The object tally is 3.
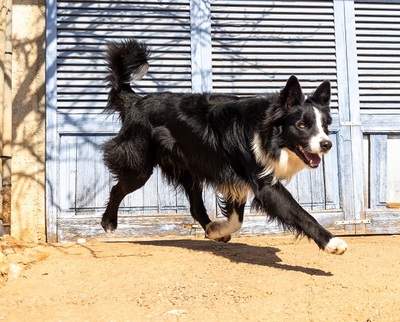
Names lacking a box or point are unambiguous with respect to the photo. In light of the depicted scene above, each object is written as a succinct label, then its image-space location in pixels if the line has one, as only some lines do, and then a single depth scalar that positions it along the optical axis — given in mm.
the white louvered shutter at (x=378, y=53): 5777
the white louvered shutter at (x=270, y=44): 5656
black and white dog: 4012
